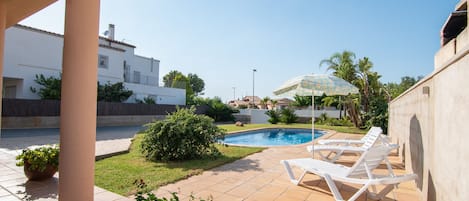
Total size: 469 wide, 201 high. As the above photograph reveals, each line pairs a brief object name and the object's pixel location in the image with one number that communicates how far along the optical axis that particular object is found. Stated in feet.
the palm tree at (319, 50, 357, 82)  69.87
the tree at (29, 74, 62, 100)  55.21
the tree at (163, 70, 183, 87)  175.80
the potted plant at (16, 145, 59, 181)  14.19
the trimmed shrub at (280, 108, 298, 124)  72.54
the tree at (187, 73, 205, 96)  197.57
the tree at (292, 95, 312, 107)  98.68
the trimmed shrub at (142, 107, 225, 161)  22.43
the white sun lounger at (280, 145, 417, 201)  11.43
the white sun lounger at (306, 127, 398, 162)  19.07
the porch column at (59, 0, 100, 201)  7.09
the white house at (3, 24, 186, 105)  54.03
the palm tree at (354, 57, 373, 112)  60.64
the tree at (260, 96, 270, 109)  118.62
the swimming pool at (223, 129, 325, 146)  45.76
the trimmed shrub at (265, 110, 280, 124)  73.05
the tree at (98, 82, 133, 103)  65.31
